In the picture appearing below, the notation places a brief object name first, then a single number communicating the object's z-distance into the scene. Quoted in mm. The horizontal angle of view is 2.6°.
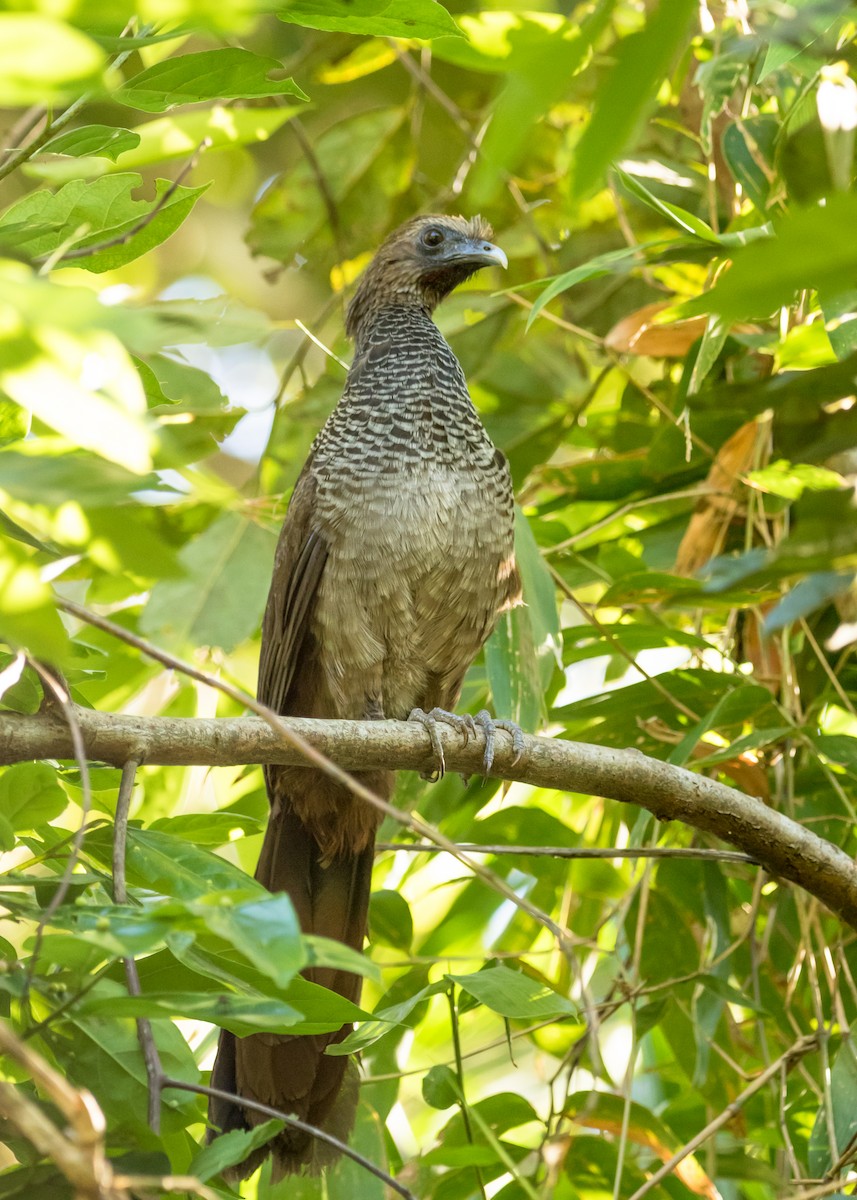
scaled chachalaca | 8106
